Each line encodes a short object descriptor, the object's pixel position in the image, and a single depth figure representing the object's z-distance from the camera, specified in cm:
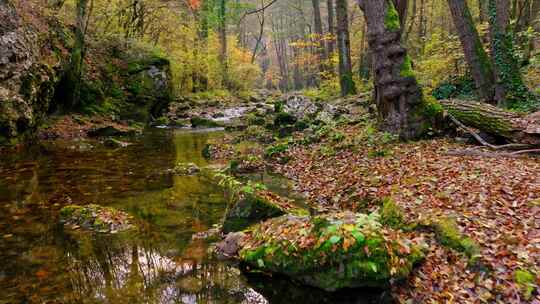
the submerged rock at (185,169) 947
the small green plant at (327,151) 941
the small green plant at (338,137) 1019
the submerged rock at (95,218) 577
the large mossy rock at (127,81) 1789
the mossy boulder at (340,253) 377
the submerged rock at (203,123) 2011
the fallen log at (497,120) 721
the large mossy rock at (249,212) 550
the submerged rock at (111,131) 1542
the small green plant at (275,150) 1094
